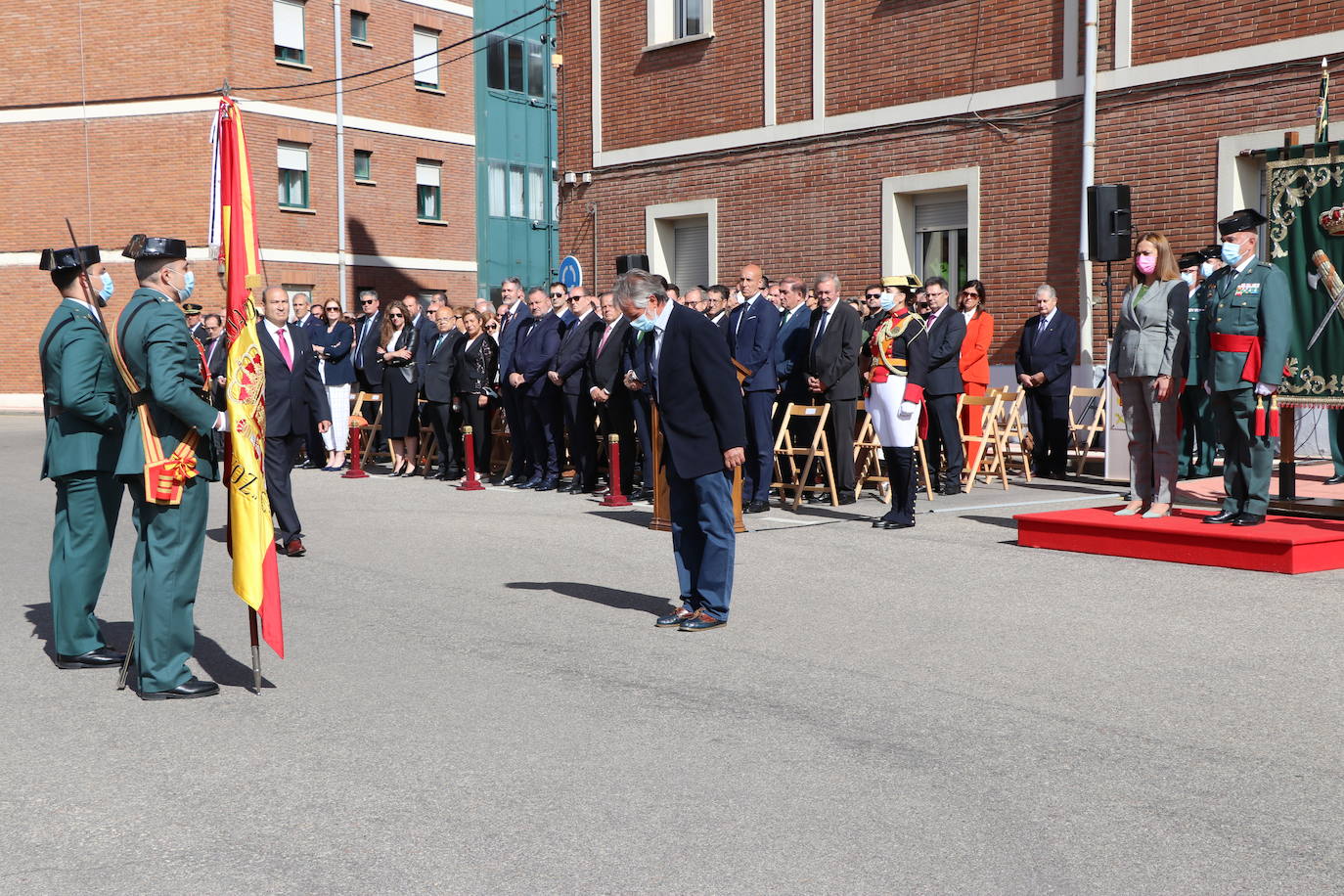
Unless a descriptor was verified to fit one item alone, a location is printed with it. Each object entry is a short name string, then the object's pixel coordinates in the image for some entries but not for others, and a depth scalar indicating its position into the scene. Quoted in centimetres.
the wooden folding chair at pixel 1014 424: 1544
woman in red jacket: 1584
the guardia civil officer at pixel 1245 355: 997
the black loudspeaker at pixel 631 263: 1911
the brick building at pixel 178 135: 3366
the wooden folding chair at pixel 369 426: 1920
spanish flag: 637
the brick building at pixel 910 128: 1587
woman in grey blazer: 1017
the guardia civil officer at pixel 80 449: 684
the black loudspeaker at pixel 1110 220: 1435
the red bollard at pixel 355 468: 1739
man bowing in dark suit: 803
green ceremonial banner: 1059
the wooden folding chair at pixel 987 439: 1473
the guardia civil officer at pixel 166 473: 625
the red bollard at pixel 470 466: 1590
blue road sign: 2263
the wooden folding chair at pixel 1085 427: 1590
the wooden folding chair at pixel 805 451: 1337
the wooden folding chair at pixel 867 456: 1423
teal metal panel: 4197
